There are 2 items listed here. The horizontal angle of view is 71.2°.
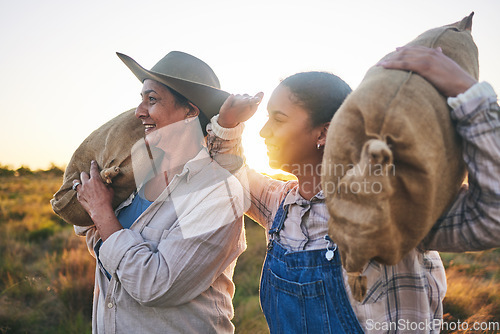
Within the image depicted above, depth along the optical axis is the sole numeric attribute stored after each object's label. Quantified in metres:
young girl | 1.11
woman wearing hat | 1.77
